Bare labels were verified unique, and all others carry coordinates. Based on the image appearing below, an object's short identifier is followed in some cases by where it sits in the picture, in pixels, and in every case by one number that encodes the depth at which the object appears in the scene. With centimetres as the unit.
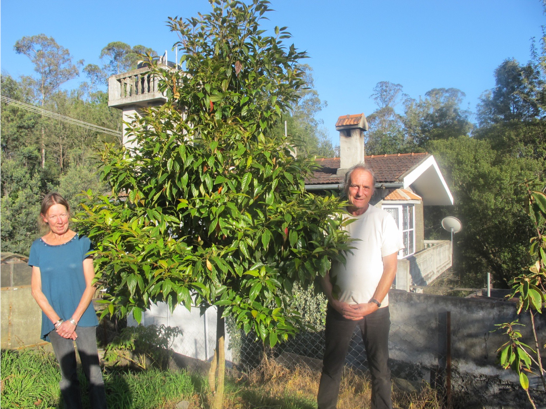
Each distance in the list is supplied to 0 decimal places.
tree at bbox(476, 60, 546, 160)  2148
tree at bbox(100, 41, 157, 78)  4156
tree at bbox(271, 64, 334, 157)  3641
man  284
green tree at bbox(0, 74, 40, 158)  2405
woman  315
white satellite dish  1310
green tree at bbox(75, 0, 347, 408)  247
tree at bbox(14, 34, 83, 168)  3488
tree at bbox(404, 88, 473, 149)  3189
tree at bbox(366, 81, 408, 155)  3259
